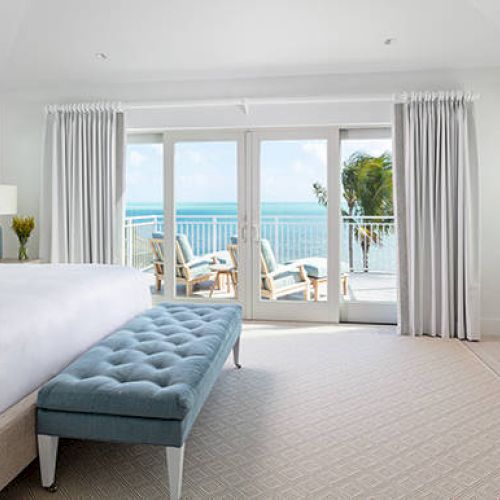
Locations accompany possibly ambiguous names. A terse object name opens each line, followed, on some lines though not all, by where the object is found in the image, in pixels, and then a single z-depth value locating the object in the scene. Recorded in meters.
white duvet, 1.96
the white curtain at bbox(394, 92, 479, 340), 4.40
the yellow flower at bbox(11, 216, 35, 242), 4.86
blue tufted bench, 1.86
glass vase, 4.87
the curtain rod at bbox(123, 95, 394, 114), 4.63
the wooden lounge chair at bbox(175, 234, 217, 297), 5.19
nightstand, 4.68
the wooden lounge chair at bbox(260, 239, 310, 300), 5.04
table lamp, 4.54
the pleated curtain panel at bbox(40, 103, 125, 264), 4.94
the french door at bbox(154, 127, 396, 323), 4.90
